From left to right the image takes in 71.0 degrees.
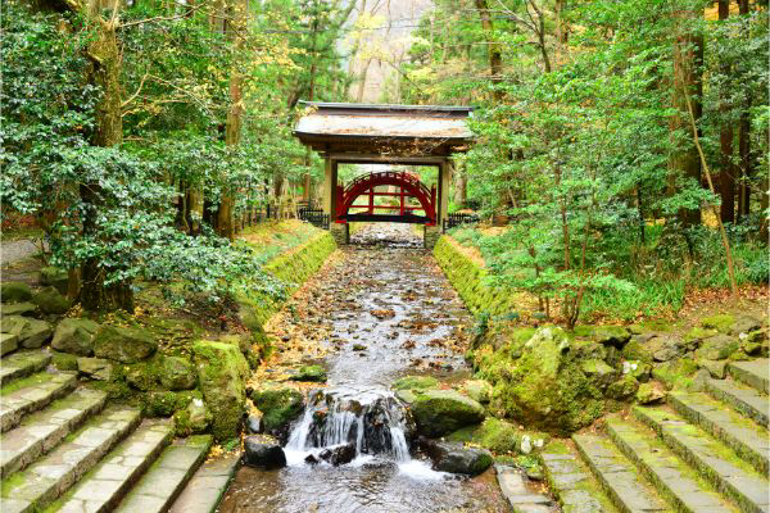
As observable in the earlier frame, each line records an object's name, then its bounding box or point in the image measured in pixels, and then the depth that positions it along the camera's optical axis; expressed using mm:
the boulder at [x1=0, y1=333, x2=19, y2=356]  5422
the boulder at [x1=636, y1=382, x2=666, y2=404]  6062
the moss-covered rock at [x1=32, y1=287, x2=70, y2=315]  6285
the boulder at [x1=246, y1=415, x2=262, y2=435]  6398
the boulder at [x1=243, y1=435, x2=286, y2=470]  5871
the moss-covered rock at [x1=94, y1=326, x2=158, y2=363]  6020
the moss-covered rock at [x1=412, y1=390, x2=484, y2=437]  6488
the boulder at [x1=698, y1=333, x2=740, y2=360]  6125
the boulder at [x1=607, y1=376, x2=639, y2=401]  6270
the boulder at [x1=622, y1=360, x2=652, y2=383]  6383
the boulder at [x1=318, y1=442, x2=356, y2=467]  6114
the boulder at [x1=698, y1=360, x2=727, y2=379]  5867
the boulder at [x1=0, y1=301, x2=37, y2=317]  6007
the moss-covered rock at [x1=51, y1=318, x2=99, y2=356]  5887
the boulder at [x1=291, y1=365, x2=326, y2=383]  7582
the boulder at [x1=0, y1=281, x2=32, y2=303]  6207
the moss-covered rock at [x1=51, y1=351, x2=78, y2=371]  5719
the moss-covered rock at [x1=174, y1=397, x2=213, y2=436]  5886
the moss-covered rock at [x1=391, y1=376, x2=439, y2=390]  7262
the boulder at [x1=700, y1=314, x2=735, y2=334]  6477
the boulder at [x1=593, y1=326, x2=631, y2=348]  6723
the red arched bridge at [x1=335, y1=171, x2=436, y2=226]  22641
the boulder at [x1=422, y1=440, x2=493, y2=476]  5836
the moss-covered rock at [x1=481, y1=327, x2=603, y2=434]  6242
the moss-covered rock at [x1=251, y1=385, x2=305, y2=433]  6551
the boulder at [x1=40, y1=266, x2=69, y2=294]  6992
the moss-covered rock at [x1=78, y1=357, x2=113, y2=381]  5793
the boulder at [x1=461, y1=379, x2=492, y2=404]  6977
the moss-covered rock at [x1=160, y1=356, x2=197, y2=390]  6086
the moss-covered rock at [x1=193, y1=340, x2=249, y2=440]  6121
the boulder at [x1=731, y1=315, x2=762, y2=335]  6238
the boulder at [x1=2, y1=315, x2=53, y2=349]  5711
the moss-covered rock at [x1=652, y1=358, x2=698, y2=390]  6105
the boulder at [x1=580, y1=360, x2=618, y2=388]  6320
